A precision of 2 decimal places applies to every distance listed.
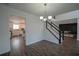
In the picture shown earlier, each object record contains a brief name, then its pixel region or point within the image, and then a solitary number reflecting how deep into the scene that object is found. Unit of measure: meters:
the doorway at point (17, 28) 3.20
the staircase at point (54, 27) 3.26
